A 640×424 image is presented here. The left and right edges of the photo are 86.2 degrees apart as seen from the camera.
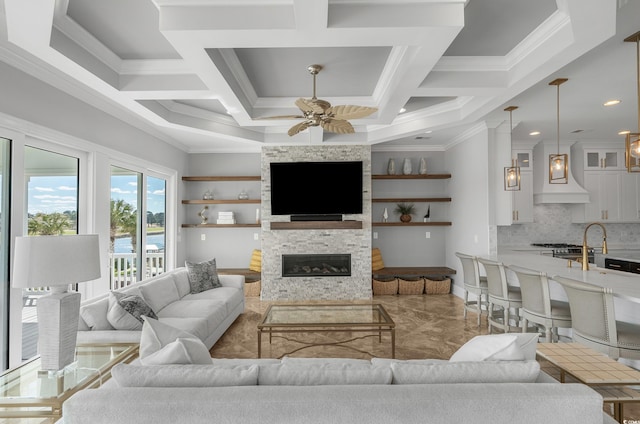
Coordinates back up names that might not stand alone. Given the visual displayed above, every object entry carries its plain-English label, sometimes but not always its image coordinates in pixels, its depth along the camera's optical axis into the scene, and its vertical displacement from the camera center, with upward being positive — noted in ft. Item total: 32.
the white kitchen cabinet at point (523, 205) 19.11 +0.82
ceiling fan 9.89 +3.24
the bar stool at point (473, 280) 14.02 -2.55
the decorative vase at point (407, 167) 20.90 +3.22
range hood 19.65 +1.94
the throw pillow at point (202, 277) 14.88 -2.53
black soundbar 19.36 +0.10
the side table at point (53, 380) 5.89 -3.08
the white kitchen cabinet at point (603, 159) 20.17 +3.58
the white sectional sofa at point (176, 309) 9.35 -3.08
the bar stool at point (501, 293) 12.21 -2.69
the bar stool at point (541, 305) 10.12 -2.66
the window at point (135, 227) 14.52 -0.31
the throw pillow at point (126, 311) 9.37 -2.56
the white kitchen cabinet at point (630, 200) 20.02 +1.14
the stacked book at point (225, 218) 20.72 +0.12
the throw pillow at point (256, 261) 20.29 -2.50
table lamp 6.37 -1.09
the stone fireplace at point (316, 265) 19.53 -2.59
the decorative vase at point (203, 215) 21.00 +0.31
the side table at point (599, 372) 5.54 -2.65
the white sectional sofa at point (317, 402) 4.35 -2.36
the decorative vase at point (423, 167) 20.88 +3.22
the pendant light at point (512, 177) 13.91 +1.76
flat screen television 18.99 +1.77
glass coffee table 10.41 -3.20
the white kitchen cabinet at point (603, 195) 20.04 +1.41
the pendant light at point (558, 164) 11.76 +1.98
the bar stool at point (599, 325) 7.89 -2.55
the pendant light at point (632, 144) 8.23 +1.82
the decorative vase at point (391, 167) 20.81 +3.20
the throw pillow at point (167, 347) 5.50 -2.18
